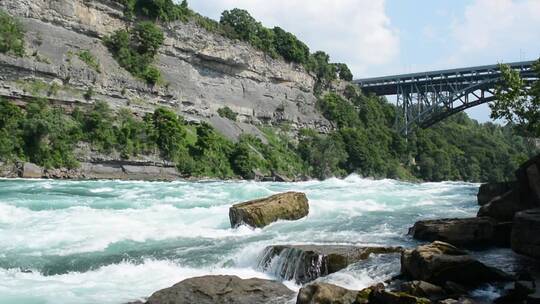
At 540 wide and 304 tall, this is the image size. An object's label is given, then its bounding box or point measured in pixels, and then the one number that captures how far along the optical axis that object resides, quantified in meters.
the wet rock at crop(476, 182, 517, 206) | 18.20
